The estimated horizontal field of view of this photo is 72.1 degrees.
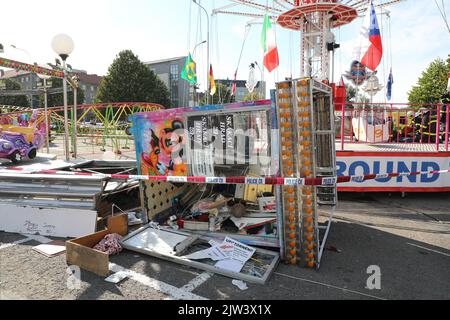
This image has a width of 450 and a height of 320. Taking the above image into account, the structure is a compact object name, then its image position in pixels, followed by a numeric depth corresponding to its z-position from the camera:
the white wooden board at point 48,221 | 4.64
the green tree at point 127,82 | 43.94
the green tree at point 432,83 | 34.56
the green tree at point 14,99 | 57.40
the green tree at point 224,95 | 57.03
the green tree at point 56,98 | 50.31
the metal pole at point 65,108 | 8.07
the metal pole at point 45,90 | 11.08
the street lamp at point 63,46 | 7.57
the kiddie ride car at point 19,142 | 10.48
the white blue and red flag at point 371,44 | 9.79
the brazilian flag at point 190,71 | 20.56
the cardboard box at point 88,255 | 3.42
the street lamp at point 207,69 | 20.11
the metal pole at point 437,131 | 6.94
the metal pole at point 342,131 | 7.08
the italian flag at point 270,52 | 13.35
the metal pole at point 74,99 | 9.30
